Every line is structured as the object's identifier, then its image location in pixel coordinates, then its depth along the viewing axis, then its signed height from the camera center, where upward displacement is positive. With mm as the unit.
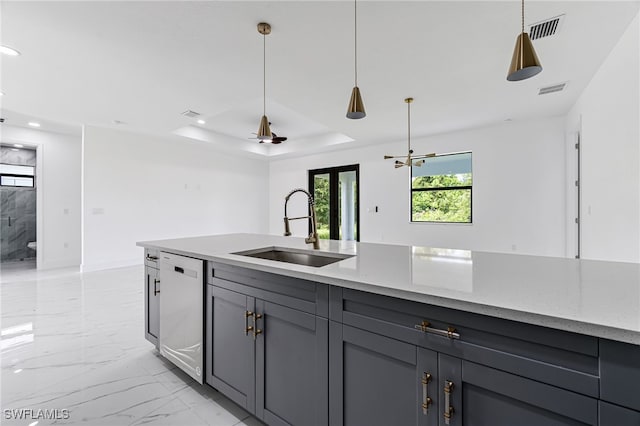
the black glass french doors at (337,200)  7168 +352
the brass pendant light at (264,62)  2275 +1533
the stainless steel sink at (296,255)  1830 -305
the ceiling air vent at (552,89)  3397 +1594
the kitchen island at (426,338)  716 -432
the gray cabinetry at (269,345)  1228 -678
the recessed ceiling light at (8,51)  2623 +1577
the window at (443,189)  5594 +509
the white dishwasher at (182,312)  1771 -680
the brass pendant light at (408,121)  3890 +1591
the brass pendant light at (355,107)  1845 +711
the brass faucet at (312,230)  1904 -121
